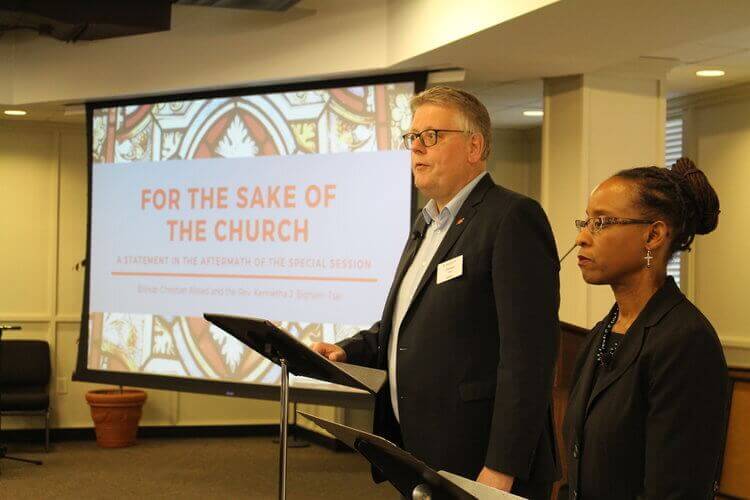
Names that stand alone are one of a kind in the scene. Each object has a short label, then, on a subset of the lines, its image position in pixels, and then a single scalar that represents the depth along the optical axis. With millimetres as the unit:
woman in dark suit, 1604
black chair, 7758
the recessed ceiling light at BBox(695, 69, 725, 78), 6348
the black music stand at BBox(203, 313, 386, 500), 2186
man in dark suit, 2273
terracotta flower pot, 7659
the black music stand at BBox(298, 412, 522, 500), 1416
